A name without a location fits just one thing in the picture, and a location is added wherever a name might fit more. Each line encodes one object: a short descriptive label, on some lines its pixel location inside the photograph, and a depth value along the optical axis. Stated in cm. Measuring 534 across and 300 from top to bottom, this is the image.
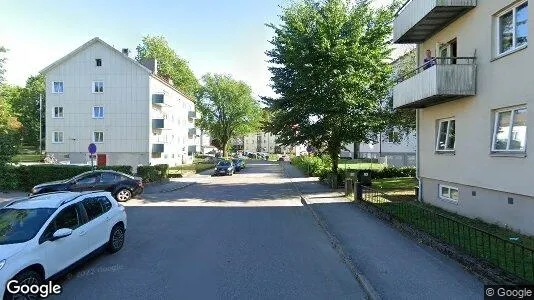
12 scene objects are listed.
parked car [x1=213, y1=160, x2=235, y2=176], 4128
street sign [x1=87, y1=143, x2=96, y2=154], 2267
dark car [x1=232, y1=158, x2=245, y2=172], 4896
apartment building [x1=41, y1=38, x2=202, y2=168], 4338
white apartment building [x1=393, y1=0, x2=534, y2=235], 1058
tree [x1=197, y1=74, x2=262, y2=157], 8244
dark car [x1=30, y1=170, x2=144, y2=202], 1919
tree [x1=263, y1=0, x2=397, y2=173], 2303
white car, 609
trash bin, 2402
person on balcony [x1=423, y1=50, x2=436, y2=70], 1341
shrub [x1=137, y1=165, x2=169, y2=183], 2875
